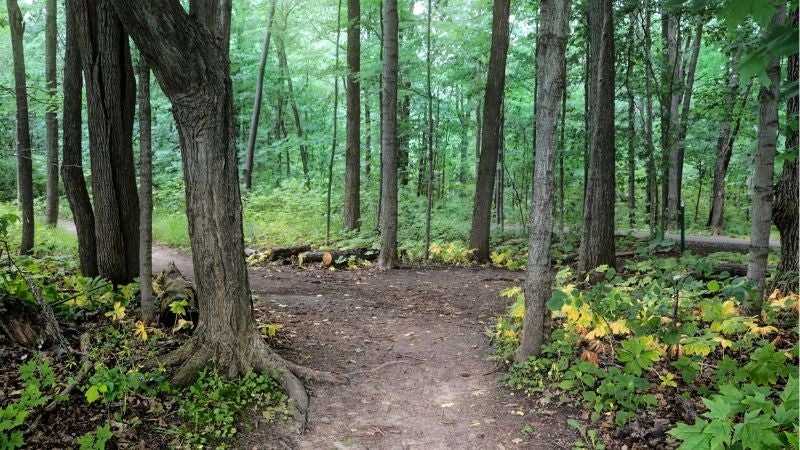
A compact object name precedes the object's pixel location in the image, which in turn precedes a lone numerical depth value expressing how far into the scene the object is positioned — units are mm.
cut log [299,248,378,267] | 11664
